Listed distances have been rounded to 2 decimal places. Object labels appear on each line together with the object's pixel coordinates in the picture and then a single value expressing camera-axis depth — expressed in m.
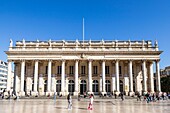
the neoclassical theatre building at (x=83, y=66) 39.50
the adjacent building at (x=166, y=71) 79.65
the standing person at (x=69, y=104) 15.52
